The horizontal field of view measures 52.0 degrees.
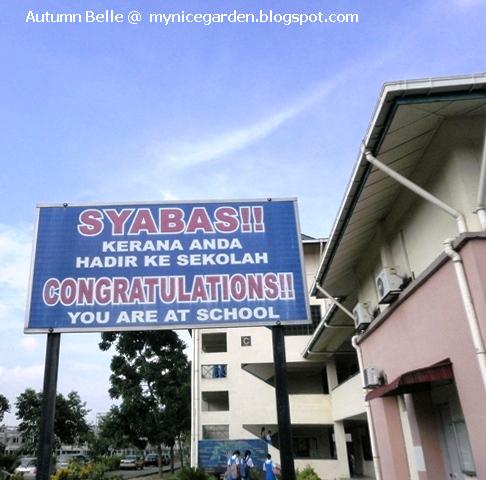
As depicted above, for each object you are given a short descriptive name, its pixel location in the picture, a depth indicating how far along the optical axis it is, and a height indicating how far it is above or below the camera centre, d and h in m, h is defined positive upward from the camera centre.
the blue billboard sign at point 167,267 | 6.39 +2.35
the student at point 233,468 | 16.55 -0.44
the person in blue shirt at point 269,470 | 15.62 -0.55
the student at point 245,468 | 16.69 -0.48
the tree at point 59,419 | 41.16 +3.75
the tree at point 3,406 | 49.53 +5.79
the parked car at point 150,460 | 50.24 -0.08
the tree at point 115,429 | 28.34 +1.73
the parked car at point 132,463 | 47.03 -0.25
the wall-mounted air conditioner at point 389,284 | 8.81 +2.62
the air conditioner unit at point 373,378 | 10.27 +1.28
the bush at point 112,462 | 31.69 +0.00
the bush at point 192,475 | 14.18 -0.48
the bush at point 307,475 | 17.12 -0.85
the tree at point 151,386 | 28.33 +3.95
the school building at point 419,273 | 6.02 +2.70
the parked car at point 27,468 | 32.94 -0.01
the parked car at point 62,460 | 42.92 +0.45
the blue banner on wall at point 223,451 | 21.11 +0.10
